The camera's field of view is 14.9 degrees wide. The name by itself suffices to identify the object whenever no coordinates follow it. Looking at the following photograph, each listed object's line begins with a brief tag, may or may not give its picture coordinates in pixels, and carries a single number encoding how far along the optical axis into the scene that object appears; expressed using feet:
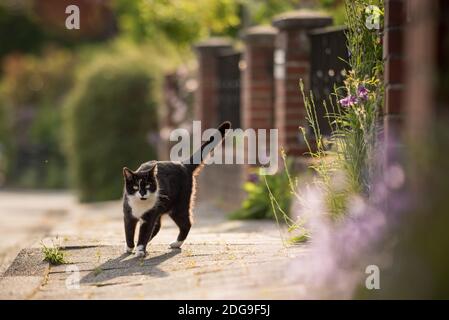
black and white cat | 36.84
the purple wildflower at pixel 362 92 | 35.72
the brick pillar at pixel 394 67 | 28.71
